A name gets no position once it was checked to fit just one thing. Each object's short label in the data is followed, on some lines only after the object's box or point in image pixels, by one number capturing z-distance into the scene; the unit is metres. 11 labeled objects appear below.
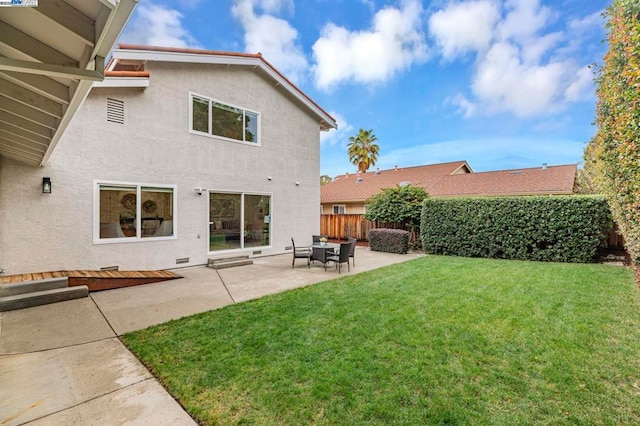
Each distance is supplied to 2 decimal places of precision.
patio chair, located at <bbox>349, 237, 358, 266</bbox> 9.33
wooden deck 6.38
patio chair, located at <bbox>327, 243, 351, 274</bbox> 8.77
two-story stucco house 7.05
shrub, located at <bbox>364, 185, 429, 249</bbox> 14.02
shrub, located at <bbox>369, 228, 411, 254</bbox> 12.97
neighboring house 21.53
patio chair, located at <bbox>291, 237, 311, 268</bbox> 9.62
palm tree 34.91
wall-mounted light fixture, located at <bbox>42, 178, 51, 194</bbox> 6.87
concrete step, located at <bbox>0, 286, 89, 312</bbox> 5.36
